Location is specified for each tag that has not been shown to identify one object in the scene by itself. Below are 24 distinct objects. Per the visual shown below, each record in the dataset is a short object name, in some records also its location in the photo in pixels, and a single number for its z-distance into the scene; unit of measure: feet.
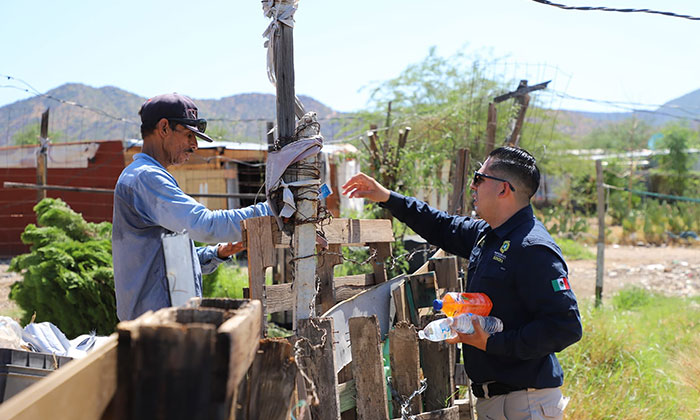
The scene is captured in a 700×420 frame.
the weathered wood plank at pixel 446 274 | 12.15
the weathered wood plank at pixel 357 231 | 10.17
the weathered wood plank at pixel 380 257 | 11.99
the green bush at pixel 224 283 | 20.67
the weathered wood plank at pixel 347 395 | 9.00
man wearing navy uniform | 7.81
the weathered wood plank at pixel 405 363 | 8.98
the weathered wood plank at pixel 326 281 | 10.69
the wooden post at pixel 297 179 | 7.92
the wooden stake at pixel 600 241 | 29.58
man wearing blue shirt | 8.00
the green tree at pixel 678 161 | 86.12
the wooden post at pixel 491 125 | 22.18
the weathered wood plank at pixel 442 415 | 9.02
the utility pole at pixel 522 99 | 23.27
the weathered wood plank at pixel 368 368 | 8.24
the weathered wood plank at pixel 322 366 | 7.19
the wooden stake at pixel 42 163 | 32.35
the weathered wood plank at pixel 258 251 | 8.42
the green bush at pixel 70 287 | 19.27
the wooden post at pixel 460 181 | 19.63
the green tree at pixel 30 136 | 108.46
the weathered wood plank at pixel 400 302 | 10.75
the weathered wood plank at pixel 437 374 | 9.52
